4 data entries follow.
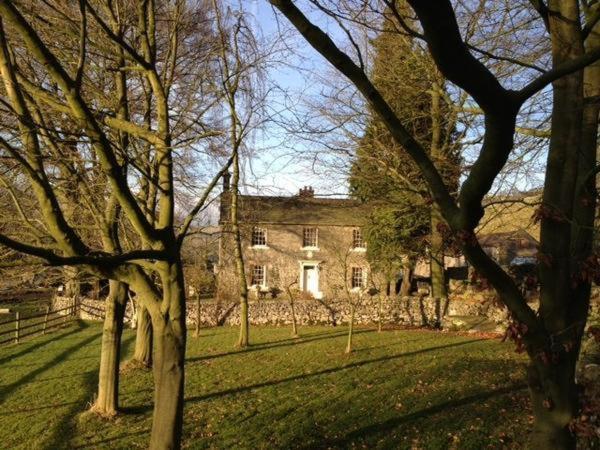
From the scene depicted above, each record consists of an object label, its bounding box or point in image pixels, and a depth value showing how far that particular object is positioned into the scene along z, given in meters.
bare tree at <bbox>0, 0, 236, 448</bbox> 4.89
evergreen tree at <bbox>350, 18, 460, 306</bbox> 12.66
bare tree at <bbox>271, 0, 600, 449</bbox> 2.28
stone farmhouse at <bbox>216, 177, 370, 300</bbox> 33.97
